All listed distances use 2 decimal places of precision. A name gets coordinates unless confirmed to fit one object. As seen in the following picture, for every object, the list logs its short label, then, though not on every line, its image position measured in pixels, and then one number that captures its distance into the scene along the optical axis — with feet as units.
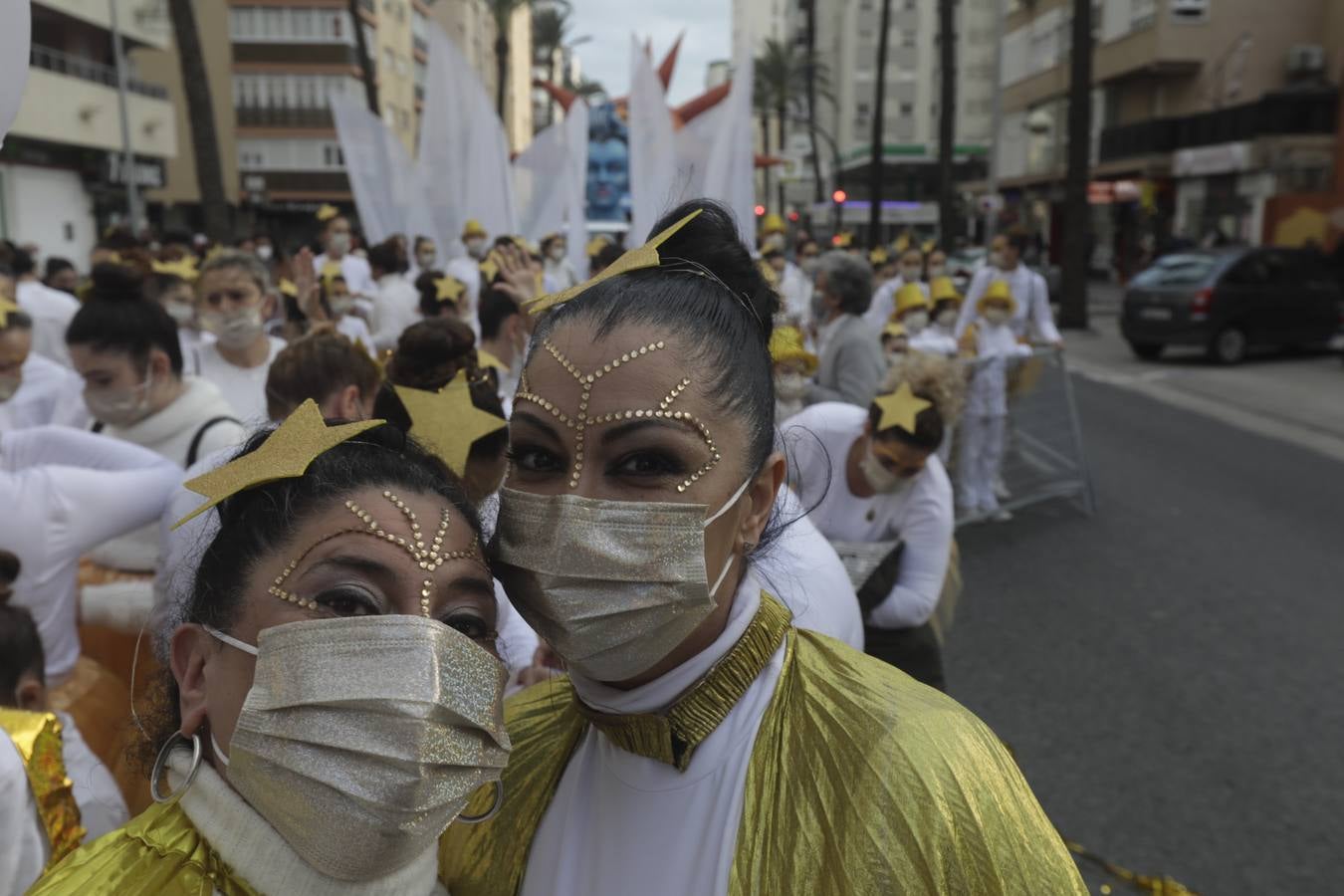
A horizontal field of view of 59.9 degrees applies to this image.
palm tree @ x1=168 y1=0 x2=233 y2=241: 43.42
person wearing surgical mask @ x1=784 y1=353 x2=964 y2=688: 12.51
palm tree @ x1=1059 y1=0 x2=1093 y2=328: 63.62
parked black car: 55.26
